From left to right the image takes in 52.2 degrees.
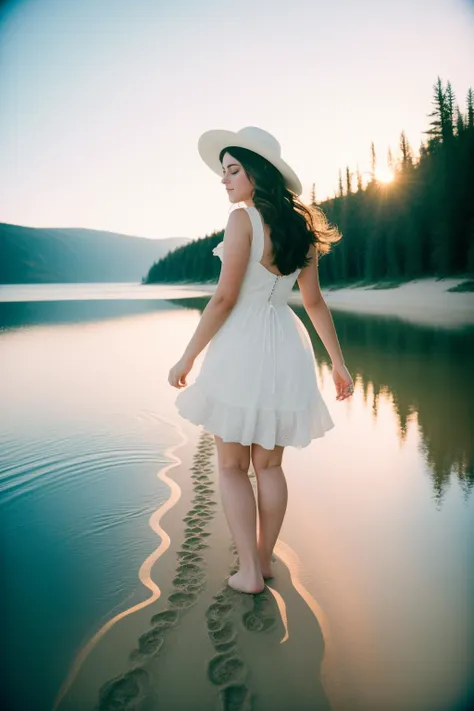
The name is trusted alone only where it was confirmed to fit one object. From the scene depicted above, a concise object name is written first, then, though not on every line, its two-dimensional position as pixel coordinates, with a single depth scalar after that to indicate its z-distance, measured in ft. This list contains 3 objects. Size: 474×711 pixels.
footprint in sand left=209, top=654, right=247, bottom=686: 5.47
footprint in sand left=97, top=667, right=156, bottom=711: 5.12
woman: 6.70
